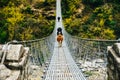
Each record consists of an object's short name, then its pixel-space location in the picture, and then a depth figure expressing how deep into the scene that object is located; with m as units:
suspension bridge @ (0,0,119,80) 5.14
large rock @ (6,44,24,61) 2.45
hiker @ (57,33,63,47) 10.18
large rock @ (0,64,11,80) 2.19
